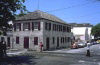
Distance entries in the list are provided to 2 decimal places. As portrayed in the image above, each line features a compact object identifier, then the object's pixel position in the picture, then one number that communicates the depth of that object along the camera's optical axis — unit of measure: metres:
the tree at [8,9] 11.26
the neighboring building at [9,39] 24.61
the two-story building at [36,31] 22.33
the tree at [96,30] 56.61
